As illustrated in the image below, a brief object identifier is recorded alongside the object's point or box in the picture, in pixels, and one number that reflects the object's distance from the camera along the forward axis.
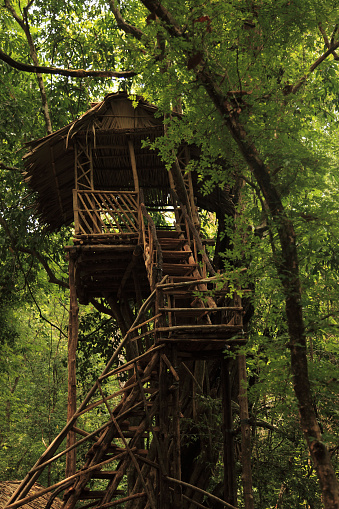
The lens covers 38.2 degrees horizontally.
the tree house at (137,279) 6.79
